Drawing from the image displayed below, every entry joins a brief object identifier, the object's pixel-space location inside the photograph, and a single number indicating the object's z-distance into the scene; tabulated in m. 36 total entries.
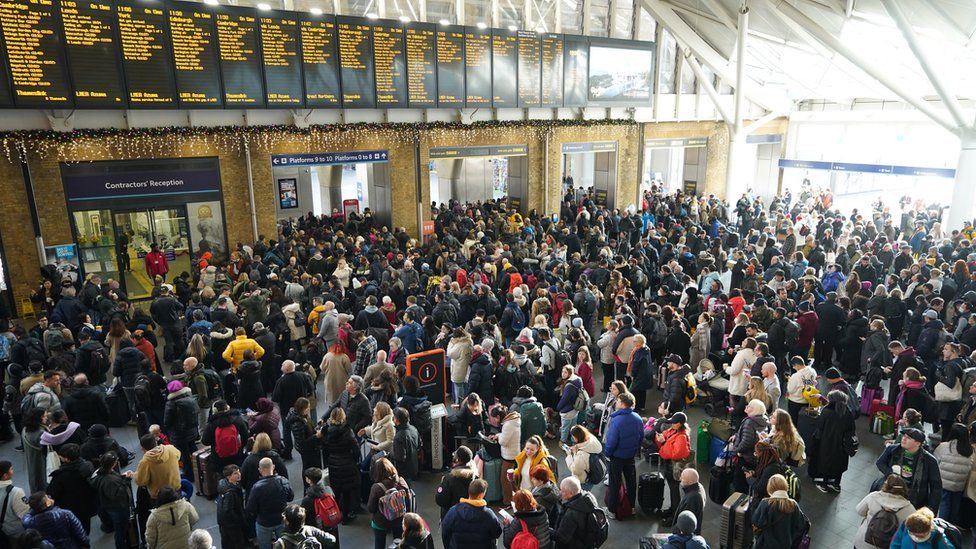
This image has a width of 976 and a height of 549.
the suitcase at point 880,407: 8.64
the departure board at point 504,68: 18.77
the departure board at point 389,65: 16.52
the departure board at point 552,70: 19.84
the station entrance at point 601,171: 23.02
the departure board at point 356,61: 15.90
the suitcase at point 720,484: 7.02
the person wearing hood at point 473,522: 5.05
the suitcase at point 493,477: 6.82
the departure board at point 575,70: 20.36
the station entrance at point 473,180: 23.20
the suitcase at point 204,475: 7.22
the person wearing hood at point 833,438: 6.98
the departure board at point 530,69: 19.33
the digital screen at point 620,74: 21.28
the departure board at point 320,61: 15.38
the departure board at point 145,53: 13.05
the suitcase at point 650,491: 6.87
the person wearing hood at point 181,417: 7.15
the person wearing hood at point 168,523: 5.34
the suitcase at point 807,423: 7.34
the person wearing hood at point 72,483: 5.95
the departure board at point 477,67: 18.23
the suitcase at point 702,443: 7.89
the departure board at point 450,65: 17.70
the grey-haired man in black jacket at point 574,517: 5.17
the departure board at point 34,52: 11.80
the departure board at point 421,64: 17.11
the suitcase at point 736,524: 5.88
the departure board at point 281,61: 14.88
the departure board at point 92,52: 12.43
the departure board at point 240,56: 14.31
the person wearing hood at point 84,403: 7.35
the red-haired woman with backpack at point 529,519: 5.07
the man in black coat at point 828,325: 10.26
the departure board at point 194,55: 13.66
